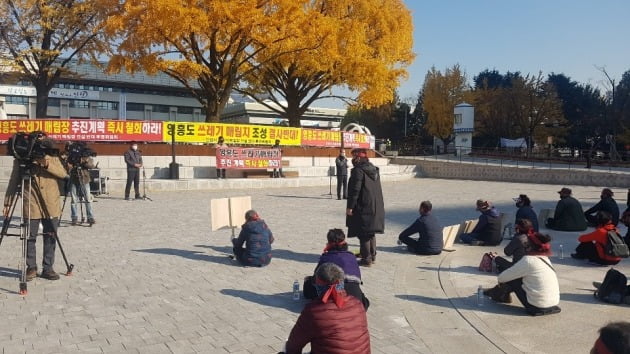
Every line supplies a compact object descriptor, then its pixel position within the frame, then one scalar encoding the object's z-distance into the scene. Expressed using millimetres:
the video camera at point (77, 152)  10148
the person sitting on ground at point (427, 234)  8633
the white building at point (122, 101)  49906
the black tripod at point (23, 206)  5953
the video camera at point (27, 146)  5996
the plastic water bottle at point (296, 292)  5926
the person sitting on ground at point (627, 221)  8531
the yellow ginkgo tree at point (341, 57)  27344
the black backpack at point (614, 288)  5934
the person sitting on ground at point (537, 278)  5461
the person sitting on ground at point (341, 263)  4926
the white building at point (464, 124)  45719
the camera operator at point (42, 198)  6121
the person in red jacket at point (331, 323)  3250
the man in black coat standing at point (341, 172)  16812
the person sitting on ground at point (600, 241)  7820
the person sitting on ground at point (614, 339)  2191
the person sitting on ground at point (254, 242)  7453
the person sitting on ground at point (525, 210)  9568
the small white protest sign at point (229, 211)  8219
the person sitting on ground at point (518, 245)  6771
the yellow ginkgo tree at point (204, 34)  22438
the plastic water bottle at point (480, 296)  5926
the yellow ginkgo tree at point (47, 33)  26125
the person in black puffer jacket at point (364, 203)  7395
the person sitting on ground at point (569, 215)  11180
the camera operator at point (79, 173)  10261
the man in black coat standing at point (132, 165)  14883
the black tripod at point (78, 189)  10452
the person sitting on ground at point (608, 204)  10555
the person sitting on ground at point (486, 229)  9484
